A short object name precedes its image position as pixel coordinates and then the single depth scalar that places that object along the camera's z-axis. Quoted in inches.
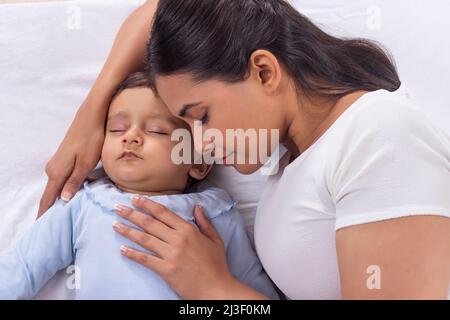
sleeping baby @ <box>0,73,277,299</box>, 38.4
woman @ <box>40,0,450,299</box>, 28.3
